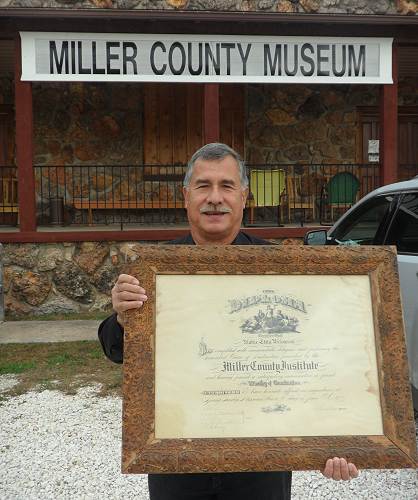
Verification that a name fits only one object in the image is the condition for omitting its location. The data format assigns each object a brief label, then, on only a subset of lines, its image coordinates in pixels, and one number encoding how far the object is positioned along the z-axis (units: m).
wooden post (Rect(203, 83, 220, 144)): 8.12
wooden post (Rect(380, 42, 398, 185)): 8.48
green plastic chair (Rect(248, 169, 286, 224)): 9.40
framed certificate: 1.50
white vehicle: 3.27
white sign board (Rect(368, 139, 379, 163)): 11.15
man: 1.74
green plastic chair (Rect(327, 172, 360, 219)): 9.64
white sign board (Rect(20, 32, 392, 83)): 7.79
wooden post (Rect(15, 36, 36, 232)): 7.82
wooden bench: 9.59
